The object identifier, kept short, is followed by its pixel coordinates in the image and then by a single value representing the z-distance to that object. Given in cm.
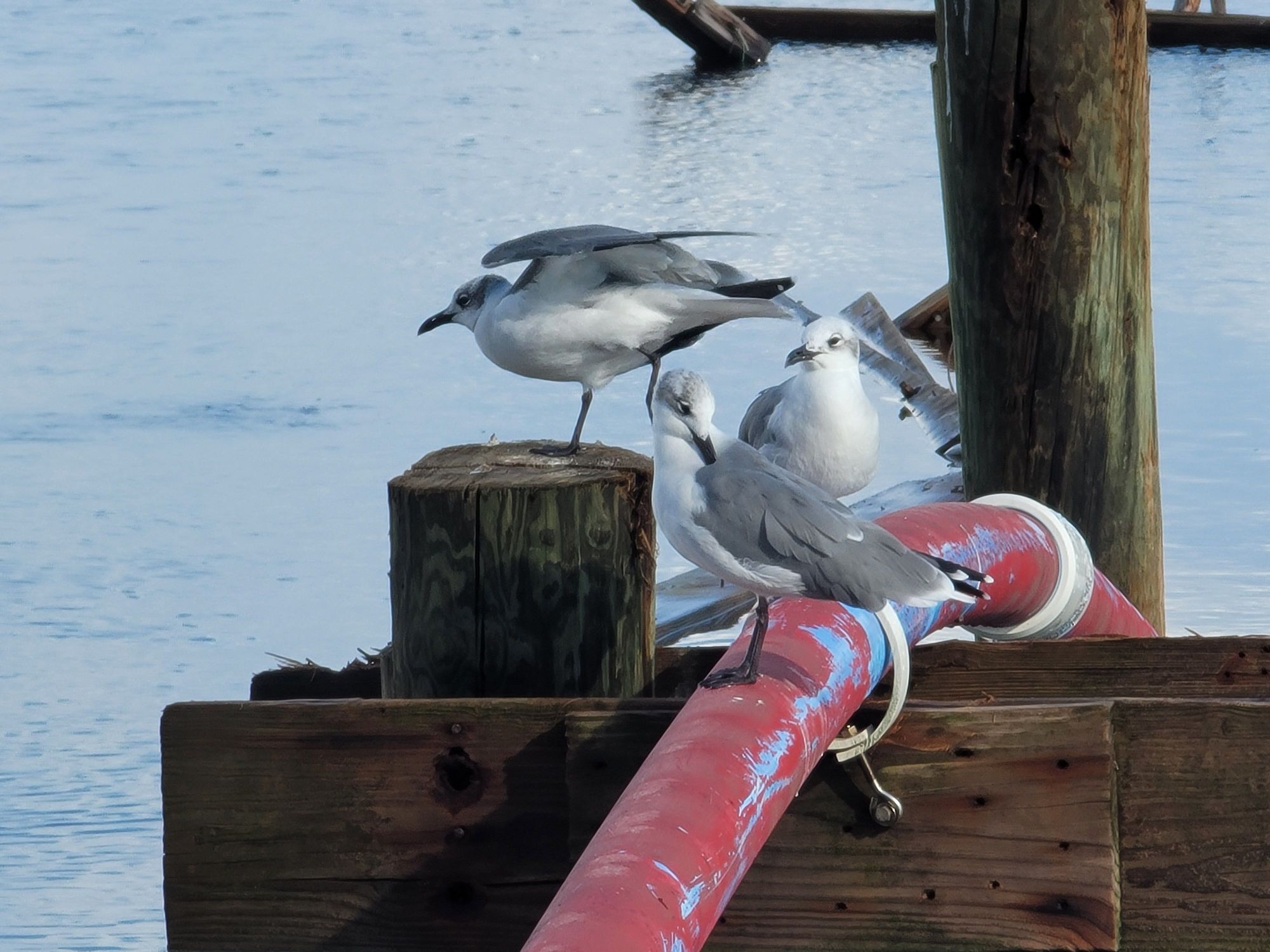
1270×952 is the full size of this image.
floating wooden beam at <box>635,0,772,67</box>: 3316
